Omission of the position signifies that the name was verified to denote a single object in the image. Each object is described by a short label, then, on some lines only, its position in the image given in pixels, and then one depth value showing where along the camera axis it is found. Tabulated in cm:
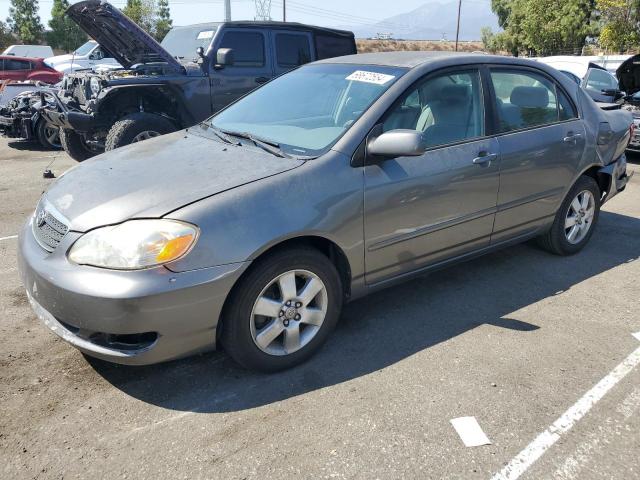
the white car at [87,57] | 1895
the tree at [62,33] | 4138
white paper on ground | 249
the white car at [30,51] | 2386
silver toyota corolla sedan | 255
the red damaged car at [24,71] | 1766
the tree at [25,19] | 4262
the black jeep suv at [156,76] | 707
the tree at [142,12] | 4236
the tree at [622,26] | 2395
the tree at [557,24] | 3228
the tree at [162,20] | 4402
